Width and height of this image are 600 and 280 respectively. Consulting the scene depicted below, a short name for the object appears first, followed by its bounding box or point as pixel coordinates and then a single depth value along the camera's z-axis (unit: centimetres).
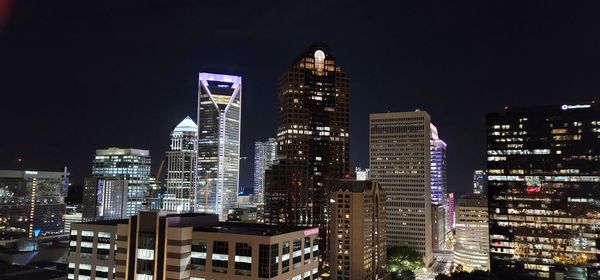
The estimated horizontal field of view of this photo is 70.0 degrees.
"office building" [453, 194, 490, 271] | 16136
